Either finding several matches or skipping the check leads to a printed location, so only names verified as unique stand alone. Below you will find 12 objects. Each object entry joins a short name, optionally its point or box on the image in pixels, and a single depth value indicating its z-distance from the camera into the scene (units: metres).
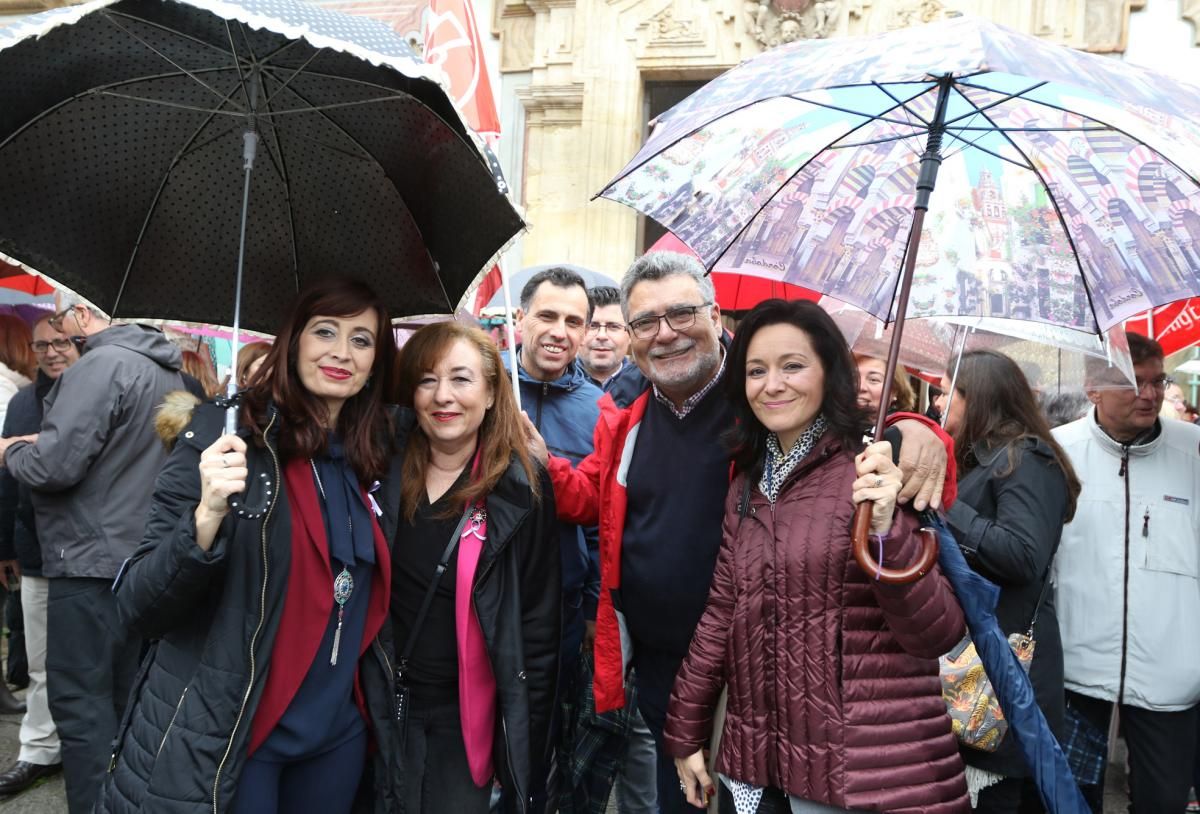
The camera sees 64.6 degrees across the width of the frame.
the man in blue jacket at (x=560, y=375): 3.70
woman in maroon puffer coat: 2.11
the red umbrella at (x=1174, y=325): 3.78
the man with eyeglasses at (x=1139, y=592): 3.36
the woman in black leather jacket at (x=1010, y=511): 2.94
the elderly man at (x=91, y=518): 3.65
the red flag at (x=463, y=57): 3.85
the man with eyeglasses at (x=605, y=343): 4.68
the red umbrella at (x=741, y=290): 4.12
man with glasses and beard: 2.69
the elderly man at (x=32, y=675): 4.25
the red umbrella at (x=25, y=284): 5.70
